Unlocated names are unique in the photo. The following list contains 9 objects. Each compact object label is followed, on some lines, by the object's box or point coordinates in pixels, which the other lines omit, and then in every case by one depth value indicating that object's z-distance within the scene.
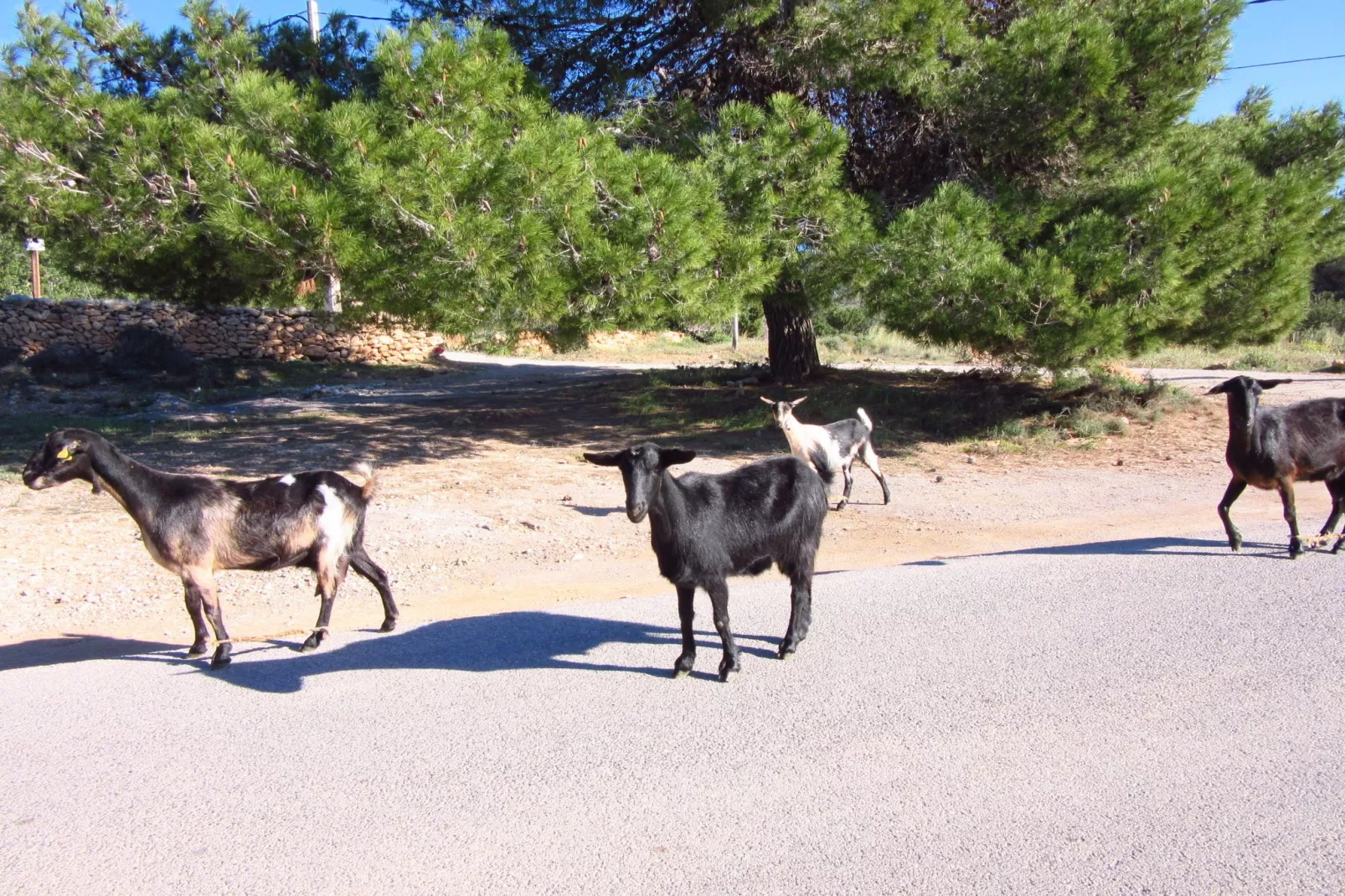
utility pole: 12.35
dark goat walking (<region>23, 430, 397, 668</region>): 6.27
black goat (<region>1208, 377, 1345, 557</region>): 7.98
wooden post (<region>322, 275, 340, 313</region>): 12.24
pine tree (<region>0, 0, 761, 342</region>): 11.03
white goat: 11.48
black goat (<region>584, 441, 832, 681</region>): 5.41
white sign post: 29.52
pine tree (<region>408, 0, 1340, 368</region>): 13.27
